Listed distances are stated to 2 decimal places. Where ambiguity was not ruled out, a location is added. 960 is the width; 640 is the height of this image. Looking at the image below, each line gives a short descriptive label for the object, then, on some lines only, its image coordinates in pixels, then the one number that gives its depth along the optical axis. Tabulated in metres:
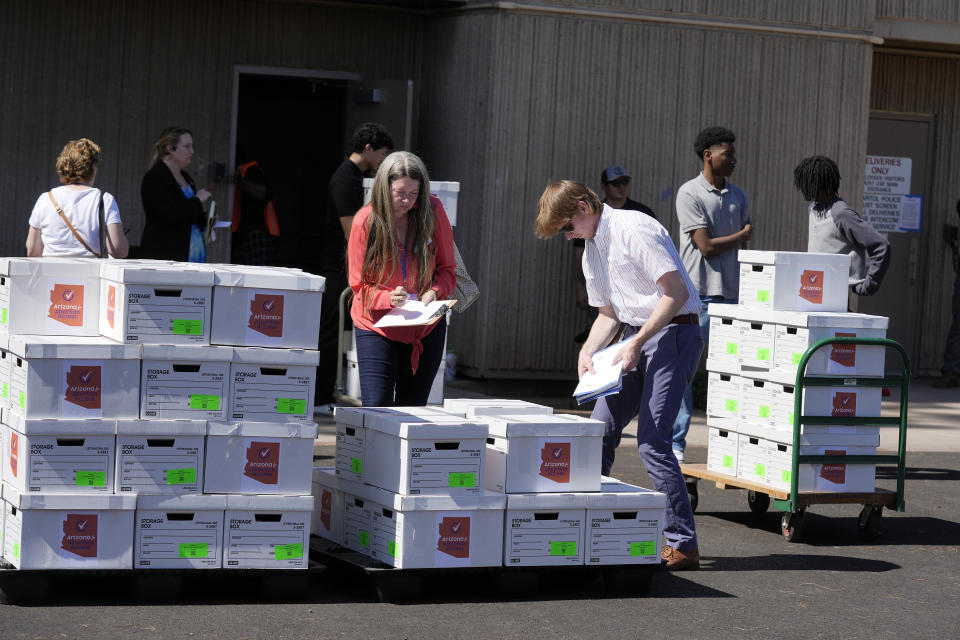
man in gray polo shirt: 9.57
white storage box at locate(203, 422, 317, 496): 6.29
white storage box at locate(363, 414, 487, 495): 6.34
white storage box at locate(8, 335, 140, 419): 6.11
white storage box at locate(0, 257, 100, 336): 6.42
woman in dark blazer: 9.88
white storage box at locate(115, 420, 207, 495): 6.18
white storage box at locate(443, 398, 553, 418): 6.91
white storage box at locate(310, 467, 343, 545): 6.91
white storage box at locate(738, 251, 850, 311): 8.37
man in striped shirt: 6.81
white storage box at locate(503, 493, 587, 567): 6.54
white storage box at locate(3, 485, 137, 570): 6.05
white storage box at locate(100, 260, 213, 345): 6.23
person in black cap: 12.50
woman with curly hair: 9.00
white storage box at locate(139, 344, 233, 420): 6.23
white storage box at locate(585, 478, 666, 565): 6.66
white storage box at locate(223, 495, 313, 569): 6.29
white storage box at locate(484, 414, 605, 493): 6.57
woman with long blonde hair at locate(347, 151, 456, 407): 7.08
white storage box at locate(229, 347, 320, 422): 6.36
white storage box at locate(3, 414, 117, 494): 6.08
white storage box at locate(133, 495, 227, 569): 6.19
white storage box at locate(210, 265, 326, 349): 6.37
